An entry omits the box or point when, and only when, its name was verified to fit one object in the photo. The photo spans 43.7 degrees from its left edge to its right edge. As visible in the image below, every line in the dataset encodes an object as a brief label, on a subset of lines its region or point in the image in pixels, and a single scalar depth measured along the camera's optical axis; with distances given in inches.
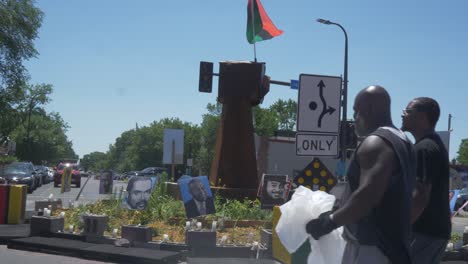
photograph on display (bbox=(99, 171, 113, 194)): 594.5
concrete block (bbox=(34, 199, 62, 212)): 542.1
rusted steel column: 598.2
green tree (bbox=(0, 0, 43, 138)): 1187.9
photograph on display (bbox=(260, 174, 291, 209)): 457.1
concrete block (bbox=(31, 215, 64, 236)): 457.1
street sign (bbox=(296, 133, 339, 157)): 304.3
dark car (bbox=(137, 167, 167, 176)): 2071.4
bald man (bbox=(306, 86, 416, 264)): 125.0
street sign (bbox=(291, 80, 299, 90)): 721.6
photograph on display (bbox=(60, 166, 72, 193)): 630.5
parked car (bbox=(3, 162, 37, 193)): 1168.8
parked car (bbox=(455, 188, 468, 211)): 1126.5
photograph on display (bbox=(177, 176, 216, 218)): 445.4
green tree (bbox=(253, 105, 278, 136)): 2826.5
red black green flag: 677.9
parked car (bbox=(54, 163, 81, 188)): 1606.8
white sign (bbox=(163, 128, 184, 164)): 707.4
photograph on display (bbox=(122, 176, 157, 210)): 463.8
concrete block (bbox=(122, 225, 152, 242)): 418.0
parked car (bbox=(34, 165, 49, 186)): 1551.2
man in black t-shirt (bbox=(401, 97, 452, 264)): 171.9
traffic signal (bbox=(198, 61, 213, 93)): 646.5
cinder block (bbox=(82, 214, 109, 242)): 433.9
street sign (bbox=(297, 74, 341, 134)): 306.0
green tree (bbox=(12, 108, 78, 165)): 3117.6
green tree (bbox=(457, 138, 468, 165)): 3912.4
